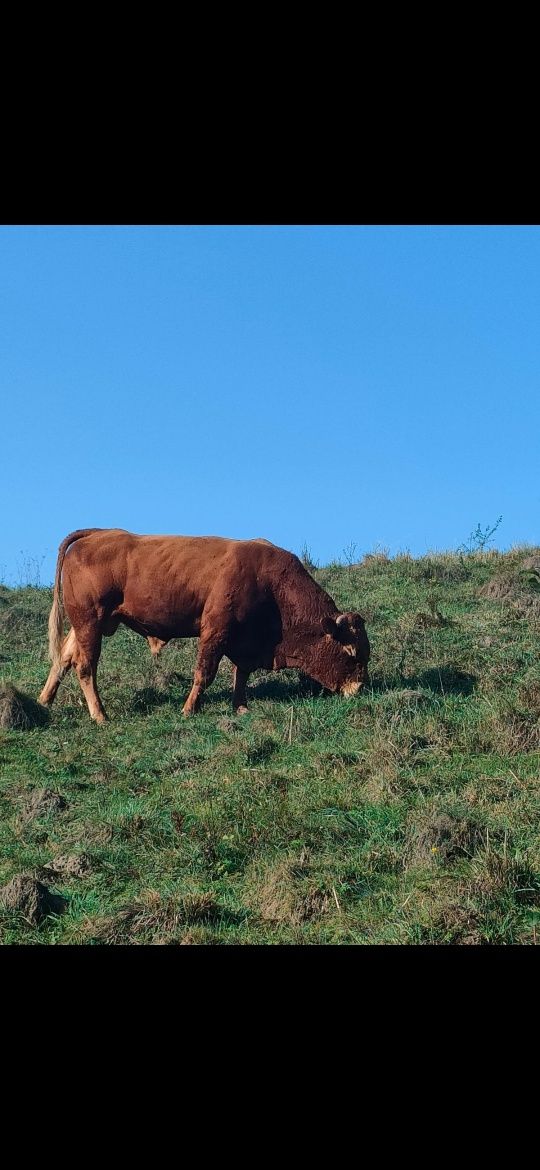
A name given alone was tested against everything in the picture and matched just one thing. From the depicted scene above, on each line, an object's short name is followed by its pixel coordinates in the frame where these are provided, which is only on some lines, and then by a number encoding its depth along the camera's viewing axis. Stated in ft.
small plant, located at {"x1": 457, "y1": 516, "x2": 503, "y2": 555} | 66.90
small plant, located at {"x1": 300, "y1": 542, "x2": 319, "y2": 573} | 68.80
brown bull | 43.65
